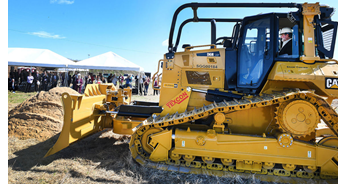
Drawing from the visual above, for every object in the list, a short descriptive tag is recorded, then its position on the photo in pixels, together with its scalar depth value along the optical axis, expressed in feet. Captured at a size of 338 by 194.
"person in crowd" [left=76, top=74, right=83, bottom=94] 58.18
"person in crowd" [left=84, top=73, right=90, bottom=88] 66.76
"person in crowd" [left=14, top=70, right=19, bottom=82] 68.74
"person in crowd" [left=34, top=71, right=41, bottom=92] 63.36
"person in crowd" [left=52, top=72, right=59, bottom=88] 66.30
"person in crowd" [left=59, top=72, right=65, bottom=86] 71.05
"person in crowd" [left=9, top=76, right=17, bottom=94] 58.03
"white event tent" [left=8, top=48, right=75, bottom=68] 62.14
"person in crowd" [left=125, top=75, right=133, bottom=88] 54.64
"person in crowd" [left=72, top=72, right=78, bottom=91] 59.00
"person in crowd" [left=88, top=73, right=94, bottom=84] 66.54
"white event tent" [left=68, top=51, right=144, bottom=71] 60.34
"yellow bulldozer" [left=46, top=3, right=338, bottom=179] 13.17
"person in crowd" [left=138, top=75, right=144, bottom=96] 64.75
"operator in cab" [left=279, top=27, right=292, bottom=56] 14.44
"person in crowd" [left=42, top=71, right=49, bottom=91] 64.95
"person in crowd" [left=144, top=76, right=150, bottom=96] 67.36
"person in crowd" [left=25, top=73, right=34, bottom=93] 59.28
